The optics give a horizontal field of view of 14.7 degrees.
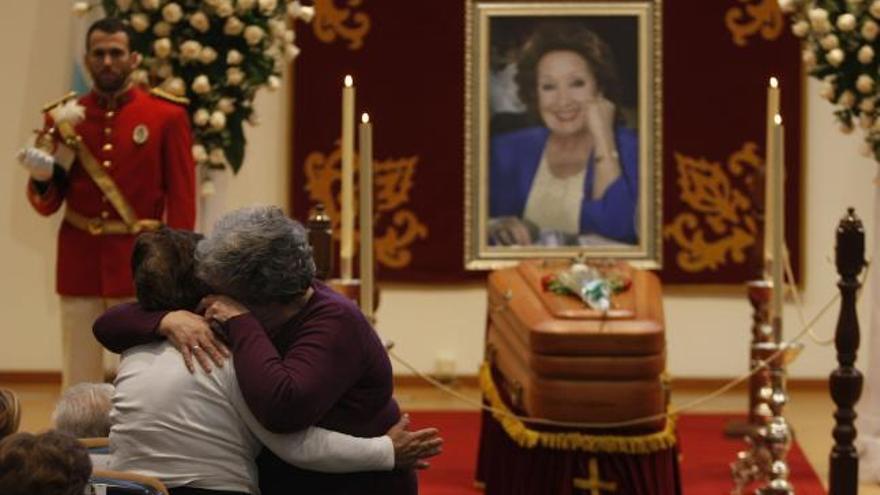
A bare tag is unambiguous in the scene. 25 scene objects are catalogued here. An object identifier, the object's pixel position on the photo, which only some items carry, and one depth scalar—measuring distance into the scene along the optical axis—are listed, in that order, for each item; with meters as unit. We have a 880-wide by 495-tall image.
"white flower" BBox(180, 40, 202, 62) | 12.64
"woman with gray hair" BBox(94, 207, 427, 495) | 6.89
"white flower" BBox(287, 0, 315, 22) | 13.18
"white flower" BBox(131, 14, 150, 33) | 12.69
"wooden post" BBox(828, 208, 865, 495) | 9.95
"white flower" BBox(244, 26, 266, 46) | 12.73
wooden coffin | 10.71
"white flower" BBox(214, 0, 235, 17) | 12.58
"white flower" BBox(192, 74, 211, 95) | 12.65
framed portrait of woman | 16.54
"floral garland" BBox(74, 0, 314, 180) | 12.69
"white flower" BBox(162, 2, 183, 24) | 12.62
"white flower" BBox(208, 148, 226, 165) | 12.94
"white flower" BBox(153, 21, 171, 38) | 12.73
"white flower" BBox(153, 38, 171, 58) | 12.66
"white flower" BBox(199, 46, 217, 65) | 12.69
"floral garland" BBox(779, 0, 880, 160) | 12.19
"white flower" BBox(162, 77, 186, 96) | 12.69
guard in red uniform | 11.86
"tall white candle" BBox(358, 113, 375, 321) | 9.11
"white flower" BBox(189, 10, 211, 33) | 12.61
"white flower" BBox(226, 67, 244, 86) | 12.77
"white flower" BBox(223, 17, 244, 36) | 12.66
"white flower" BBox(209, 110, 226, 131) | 12.76
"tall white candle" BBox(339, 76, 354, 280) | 9.36
